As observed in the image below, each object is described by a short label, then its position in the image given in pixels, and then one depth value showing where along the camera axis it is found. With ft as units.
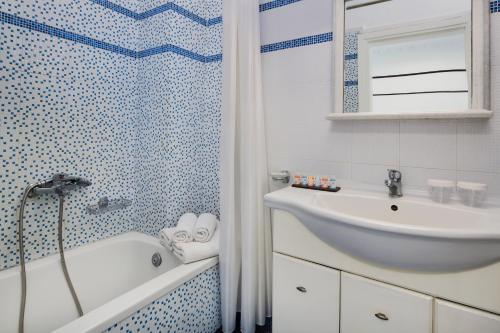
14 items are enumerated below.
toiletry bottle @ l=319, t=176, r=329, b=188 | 4.73
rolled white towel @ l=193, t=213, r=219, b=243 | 5.20
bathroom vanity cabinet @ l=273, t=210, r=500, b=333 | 2.89
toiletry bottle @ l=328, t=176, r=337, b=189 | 4.68
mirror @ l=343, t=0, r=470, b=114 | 3.84
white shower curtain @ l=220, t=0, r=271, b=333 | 4.83
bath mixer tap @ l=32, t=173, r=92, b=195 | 4.79
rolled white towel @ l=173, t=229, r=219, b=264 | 4.86
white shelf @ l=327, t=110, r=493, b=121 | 3.65
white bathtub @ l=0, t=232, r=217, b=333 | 3.81
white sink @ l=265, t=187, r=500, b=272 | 2.78
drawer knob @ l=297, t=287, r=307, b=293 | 4.00
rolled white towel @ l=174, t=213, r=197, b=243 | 5.10
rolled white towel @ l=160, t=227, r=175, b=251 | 5.17
